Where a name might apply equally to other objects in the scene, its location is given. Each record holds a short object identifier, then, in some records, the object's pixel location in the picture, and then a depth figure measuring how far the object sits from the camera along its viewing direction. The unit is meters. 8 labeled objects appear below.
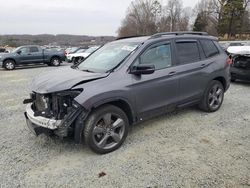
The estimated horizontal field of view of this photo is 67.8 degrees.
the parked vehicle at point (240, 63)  6.44
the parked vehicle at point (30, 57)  12.43
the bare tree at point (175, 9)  48.71
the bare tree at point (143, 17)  46.53
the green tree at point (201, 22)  40.03
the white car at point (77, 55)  15.74
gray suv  2.64
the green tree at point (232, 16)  35.37
